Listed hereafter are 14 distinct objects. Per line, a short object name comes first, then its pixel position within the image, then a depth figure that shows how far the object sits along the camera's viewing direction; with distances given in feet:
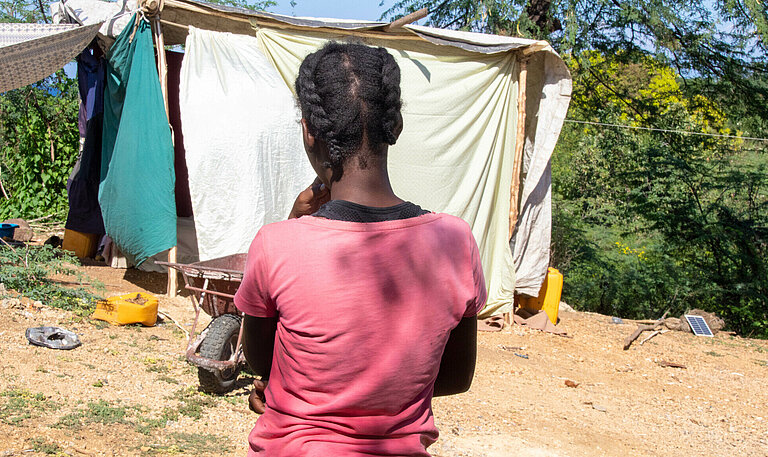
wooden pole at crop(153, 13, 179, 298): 20.73
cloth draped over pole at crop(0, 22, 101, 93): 18.25
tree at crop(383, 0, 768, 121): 31.42
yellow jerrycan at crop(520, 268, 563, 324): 25.20
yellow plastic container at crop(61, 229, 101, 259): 25.09
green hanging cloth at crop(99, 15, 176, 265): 20.52
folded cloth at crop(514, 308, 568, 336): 24.30
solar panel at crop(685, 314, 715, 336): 27.14
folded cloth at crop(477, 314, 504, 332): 23.61
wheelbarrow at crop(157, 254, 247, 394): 13.07
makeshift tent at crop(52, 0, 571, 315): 20.80
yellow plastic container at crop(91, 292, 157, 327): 18.06
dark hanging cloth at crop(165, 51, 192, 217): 24.57
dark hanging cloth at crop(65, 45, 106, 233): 22.33
